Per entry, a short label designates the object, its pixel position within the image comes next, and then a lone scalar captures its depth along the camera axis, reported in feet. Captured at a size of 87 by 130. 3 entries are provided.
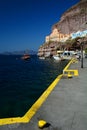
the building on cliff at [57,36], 249.99
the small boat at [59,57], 139.68
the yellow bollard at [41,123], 12.42
